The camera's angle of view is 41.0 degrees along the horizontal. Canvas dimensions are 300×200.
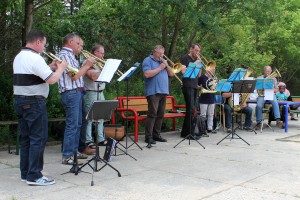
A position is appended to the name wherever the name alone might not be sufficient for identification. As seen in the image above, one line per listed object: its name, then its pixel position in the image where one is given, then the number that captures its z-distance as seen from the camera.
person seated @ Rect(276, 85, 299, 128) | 12.66
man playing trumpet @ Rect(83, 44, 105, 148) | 7.18
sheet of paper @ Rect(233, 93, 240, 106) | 10.84
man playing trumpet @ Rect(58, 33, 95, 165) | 6.05
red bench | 8.86
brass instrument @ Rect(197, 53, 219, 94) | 9.99
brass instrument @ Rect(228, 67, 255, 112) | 11.17
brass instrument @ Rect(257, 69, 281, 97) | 11.32
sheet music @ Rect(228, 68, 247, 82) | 9.20
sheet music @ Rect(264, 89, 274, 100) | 11.02
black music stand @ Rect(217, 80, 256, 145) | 9.15
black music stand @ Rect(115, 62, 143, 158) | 6.62
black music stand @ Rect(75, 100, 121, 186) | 5.40
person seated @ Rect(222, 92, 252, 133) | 10.76
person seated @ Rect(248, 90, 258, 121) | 11.80
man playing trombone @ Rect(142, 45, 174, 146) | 8.27
